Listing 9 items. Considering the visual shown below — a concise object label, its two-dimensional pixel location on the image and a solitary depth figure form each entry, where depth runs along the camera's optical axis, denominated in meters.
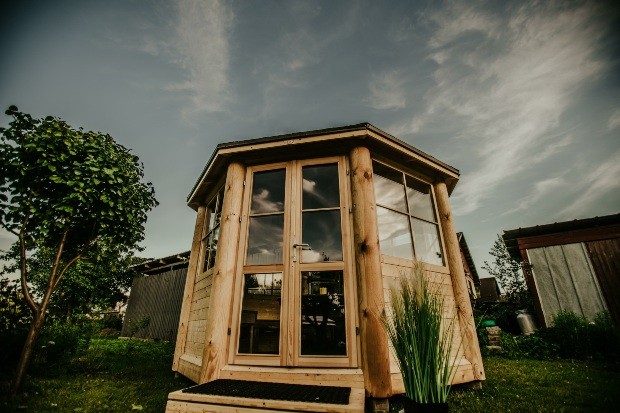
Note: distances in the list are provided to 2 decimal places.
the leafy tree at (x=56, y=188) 3.18
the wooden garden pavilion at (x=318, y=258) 3.07
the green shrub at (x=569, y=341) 5.29
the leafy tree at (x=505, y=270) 10.05
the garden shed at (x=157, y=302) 10.02
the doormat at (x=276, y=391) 2.10
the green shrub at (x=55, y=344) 3.90
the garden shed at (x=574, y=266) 6.37
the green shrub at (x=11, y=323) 3.56
